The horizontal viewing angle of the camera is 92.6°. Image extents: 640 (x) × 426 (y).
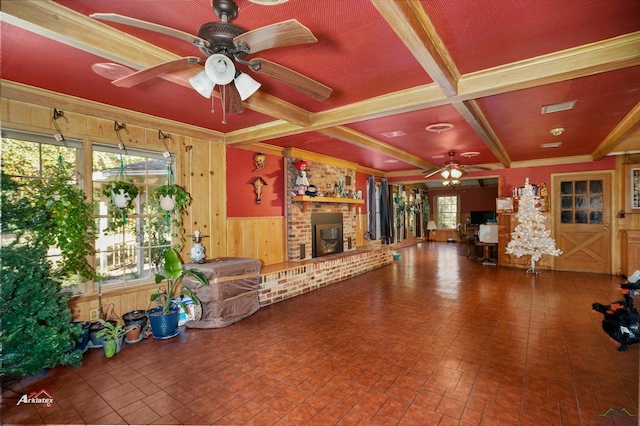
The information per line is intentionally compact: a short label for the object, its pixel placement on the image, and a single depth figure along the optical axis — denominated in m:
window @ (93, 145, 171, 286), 3.48
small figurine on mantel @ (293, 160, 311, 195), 5.56
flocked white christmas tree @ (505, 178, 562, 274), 6.55
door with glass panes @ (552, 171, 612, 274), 6.54
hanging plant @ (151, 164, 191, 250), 3.88
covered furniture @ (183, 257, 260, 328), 3.70
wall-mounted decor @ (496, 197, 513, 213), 7.43
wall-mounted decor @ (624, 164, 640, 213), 6.09
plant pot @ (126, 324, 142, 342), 3.29
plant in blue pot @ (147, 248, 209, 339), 3.42
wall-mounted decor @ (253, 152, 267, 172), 5.16
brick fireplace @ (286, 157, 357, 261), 5.57
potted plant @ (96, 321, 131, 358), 2.99
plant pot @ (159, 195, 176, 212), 3.86
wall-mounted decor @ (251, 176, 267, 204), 5.16
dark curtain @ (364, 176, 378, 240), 8.49
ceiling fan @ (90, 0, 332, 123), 1.58
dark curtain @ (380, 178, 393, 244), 8.95
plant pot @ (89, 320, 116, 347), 3.13
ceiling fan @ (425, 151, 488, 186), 5.92
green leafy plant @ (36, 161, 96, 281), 2.83
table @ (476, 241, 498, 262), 7.89
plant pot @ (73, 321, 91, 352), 2.97
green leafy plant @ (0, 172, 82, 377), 2.47
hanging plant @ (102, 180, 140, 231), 3.48
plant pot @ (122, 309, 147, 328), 3.43
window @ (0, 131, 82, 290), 2.88
